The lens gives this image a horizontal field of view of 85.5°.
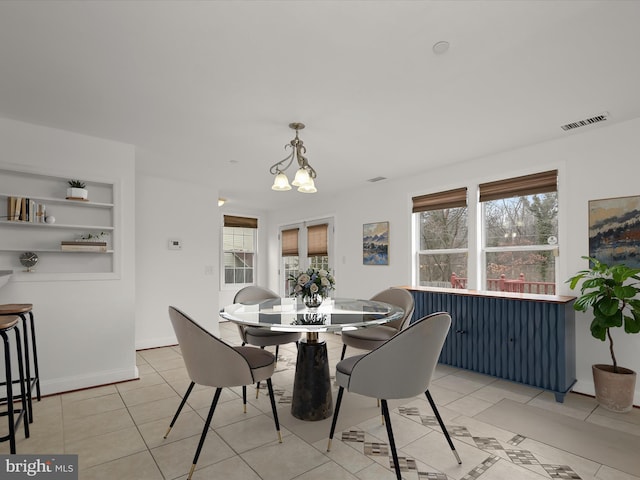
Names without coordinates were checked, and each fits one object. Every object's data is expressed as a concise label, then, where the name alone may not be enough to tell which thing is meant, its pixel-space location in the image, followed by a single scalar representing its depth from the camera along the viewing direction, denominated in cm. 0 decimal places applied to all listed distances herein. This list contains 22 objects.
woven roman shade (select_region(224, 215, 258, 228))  723
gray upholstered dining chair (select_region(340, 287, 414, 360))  309
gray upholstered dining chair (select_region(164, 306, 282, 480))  210
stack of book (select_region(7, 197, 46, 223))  304
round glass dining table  234
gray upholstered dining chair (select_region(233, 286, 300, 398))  322
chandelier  287
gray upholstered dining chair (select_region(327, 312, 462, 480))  193
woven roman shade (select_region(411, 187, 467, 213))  434
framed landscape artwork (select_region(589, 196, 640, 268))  301
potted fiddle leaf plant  277
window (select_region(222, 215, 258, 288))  727
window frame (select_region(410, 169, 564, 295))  413
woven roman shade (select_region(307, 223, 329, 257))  644
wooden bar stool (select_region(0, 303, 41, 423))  231
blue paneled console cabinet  312
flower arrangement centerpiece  284
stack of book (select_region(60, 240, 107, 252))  325
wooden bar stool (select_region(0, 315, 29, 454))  184
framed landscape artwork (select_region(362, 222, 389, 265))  518
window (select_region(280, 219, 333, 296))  644
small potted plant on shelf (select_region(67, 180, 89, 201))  328
